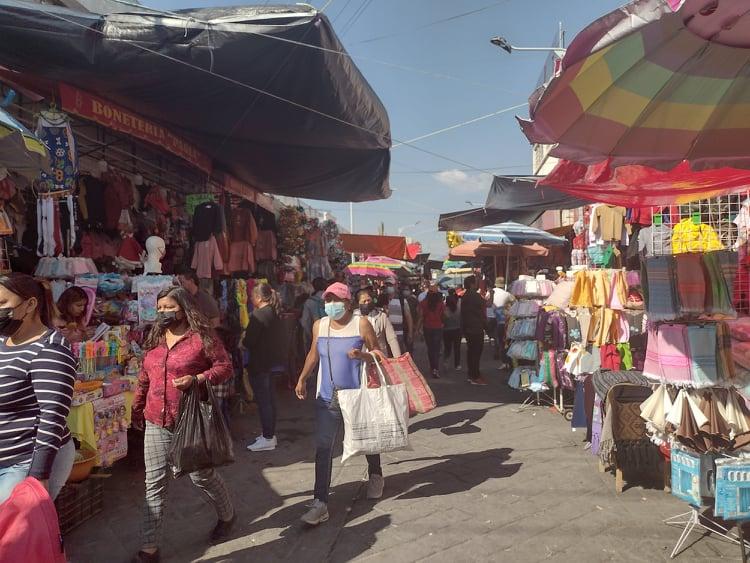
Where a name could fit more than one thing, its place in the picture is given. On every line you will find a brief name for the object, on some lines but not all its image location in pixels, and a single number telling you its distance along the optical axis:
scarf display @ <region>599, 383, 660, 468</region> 4.20
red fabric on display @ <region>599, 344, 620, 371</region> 5.85
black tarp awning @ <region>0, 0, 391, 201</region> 4.24
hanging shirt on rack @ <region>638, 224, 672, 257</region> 5.11
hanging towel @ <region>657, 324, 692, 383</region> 3.42
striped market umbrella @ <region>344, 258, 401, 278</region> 18.73
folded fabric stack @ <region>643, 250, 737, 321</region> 3.46
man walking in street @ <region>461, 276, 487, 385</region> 9.14
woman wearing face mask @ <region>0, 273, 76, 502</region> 2.16
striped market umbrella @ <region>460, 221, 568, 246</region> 9.84
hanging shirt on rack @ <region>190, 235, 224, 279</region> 7.00
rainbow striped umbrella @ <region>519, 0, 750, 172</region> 2.11
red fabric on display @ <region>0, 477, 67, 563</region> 1.83
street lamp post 11.14
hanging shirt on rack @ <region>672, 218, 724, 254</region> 4.45
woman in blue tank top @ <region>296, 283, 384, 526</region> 3.82
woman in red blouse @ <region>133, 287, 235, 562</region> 3.18
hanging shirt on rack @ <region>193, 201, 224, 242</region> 7.11
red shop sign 4.77
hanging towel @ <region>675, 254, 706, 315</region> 3.46
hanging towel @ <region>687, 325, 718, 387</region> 3.33
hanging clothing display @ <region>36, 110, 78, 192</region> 4.57
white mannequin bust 5.68
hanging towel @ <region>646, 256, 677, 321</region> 3.55
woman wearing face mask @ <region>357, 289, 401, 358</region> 4.71
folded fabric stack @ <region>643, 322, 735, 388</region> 3.34
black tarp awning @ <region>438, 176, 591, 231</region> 7.31
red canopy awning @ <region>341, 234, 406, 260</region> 17.02
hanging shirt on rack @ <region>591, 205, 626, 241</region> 6.95
